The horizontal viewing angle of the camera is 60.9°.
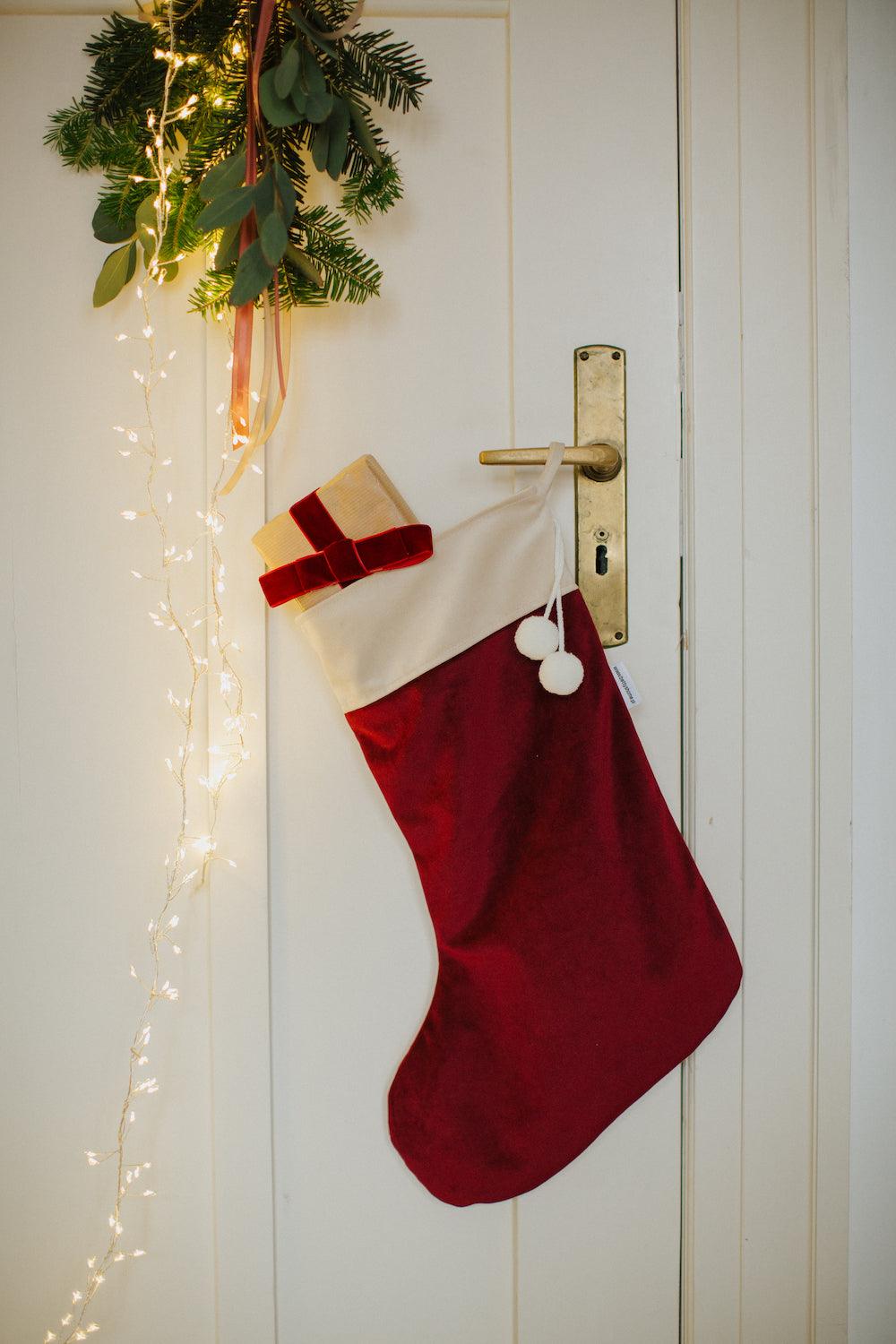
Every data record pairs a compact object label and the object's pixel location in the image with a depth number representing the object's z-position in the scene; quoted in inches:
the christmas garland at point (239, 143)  30.0
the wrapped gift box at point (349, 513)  32.1
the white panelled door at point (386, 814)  34.9
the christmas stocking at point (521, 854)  31.9
